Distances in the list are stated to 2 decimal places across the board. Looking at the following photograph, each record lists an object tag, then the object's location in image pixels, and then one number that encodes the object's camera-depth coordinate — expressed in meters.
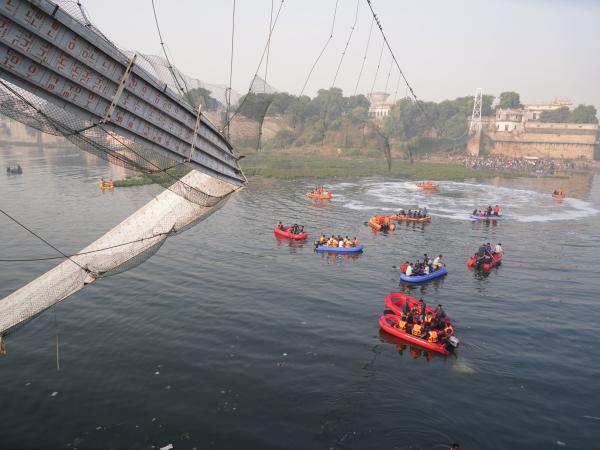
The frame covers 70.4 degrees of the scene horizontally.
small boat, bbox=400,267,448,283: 32.88
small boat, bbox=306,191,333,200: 67.12
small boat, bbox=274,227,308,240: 43.16
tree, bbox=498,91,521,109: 185.75
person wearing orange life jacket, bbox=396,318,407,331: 23.98
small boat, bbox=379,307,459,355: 22.67
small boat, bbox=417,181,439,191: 83.56
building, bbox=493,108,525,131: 163.50
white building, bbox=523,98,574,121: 196.62
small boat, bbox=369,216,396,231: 48.75
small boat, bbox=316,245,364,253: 39.44
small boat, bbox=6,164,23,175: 80.06
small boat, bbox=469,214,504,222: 56.84
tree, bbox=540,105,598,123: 170.38
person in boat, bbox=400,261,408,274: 33.84
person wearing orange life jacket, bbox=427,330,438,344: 22.67
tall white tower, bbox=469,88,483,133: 159.50
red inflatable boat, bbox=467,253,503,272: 36.31
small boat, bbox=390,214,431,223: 53.81
